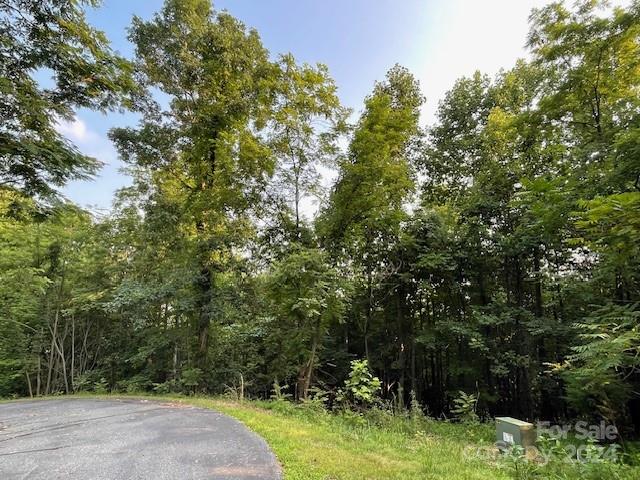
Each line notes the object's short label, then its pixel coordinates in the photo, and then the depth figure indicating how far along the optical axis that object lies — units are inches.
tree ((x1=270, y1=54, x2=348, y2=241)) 398.3
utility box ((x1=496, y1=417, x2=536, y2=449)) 171.6
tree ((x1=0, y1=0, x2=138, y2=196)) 191.9
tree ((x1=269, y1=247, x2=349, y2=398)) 351.3
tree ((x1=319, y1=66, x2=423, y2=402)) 381.7
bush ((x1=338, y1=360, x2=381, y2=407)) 277.3
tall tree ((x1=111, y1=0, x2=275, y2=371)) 410.3
